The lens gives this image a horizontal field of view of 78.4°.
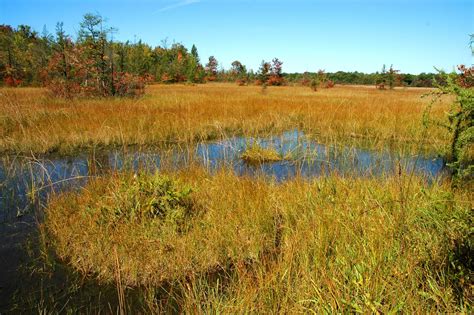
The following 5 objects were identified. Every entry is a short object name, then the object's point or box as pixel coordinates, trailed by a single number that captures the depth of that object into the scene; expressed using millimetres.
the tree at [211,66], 69888
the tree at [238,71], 47831
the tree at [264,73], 40912
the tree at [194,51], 83275
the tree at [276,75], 45531
